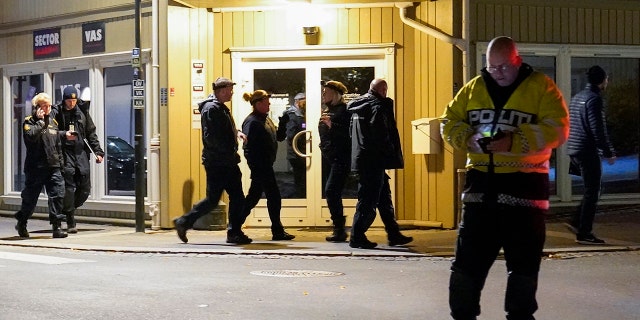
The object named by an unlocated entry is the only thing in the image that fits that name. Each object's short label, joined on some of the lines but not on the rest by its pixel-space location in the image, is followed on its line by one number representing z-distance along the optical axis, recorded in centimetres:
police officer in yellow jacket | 616
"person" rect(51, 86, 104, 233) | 1400
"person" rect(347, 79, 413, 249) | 1160
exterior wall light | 1443
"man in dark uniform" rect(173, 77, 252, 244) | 1223
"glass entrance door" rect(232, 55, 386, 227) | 1441
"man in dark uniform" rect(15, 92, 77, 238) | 1333
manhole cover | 983
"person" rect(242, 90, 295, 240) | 1271
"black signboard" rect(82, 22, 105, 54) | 1570
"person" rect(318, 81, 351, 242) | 1233
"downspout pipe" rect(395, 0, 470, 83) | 1359
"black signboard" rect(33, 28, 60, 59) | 1659
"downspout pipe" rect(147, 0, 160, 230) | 1431
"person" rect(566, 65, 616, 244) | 1162
